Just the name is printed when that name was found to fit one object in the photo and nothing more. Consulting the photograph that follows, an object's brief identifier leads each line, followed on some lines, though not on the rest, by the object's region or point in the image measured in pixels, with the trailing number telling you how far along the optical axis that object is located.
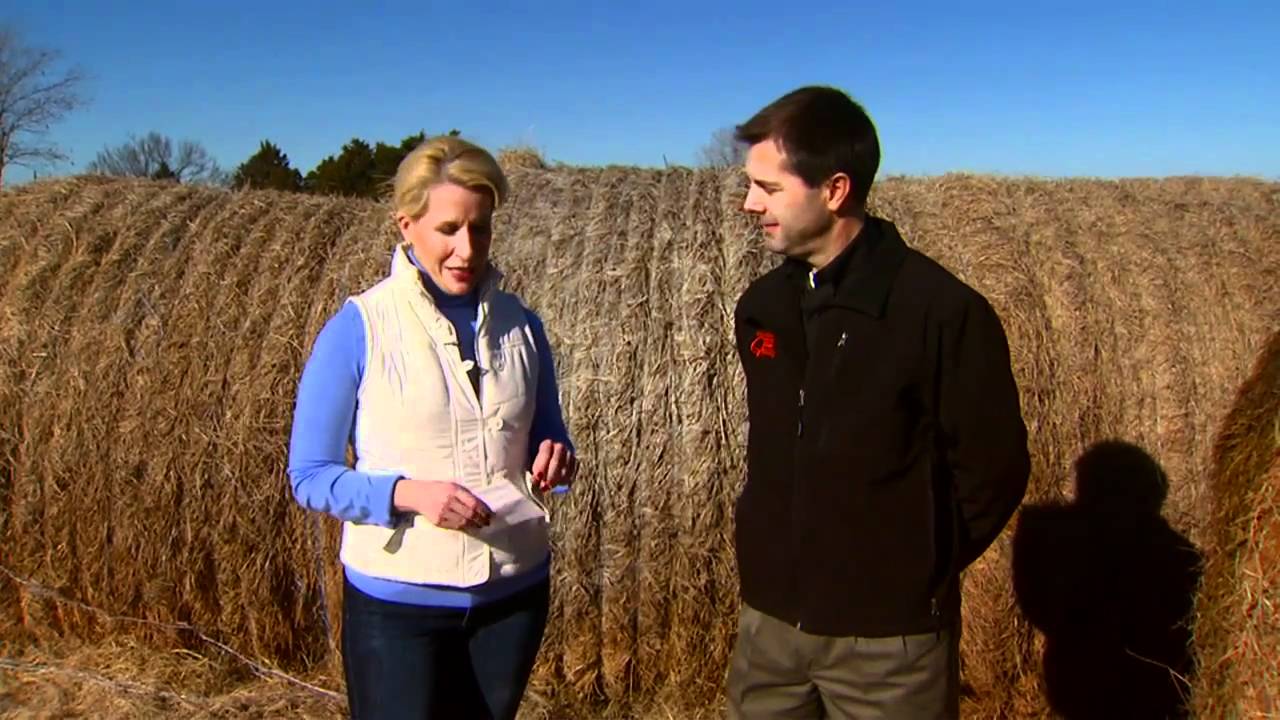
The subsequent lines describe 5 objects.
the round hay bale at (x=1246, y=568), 2.51
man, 2.07
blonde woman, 2.17
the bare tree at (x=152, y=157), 28.33
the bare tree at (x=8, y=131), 24.30
